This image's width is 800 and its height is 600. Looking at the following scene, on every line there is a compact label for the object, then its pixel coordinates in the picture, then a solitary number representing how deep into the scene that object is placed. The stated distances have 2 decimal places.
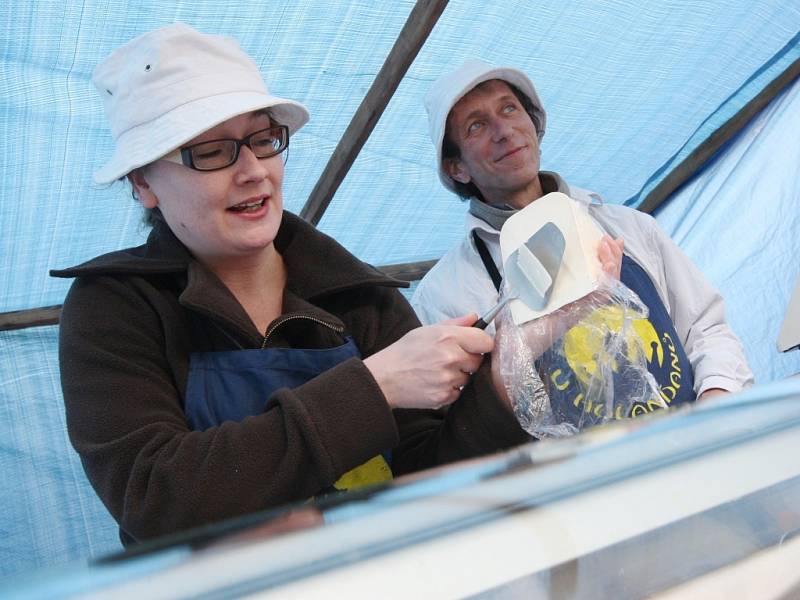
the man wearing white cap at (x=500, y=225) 2.13
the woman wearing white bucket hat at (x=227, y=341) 1.20
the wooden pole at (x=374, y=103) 2.71
